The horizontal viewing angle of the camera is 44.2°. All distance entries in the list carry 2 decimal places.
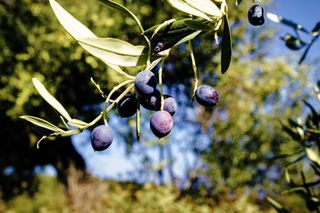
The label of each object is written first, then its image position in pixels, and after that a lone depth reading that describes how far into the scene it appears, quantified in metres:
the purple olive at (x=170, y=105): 0.74
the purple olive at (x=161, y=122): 0.70
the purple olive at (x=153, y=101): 0.72
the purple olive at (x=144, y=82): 0.67
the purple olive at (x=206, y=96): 0.73
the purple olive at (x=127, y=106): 0.73
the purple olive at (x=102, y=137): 0.72
